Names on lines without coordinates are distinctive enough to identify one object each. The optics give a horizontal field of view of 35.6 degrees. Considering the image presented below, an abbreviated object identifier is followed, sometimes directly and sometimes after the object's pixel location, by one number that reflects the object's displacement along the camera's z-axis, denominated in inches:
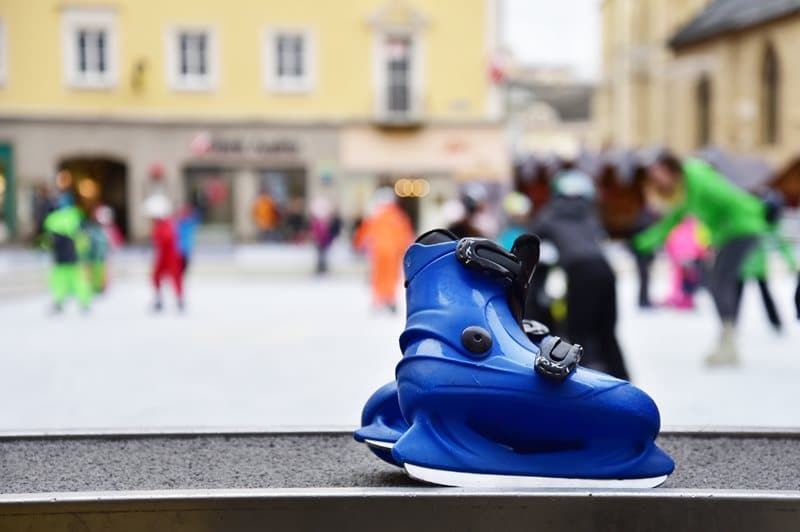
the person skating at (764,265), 441.7
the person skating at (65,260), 681.7
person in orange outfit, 681.0
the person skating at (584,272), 322.7
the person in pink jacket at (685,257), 674.8
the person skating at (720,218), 396.5
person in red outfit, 690.8
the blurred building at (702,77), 1567.4
